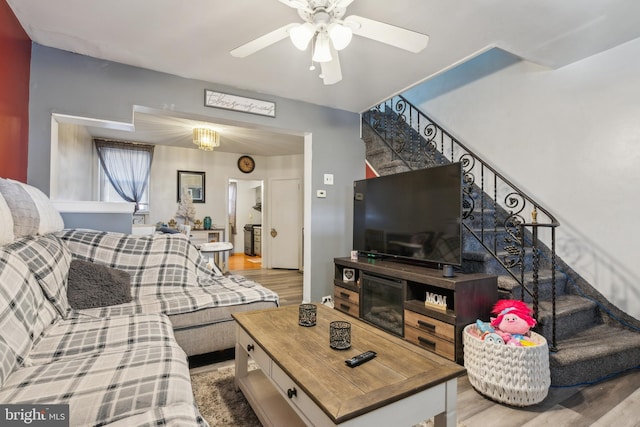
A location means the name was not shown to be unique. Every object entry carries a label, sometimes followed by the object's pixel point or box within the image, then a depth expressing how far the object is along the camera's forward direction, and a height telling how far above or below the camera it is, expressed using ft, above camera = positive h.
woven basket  5.53 -2.92
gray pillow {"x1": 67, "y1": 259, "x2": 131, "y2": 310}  6.29 -1.60
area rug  5.08 -3.49
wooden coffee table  3.27 -1.99
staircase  6.64 -1.36
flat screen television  7.65 +0.02
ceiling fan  5.07 +3.27
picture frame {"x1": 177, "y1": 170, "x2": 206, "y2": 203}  20.42 +2.04
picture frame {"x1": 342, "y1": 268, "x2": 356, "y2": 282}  10.39 -2.06
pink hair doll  5.93 -2.15
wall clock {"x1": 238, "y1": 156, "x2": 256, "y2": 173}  22.11 +3.76
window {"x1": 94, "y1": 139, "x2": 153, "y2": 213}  17.85 +2.58
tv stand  6.89 -2.13
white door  20.95 -0.70
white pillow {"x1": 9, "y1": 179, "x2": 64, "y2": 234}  6.17 +0.00
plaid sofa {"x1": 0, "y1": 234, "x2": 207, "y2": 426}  3.17 -1.99
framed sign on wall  9.77 +3.78
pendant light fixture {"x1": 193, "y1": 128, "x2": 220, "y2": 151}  14.92 +3.87
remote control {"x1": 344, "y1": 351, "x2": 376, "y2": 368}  3.95 -1.93
